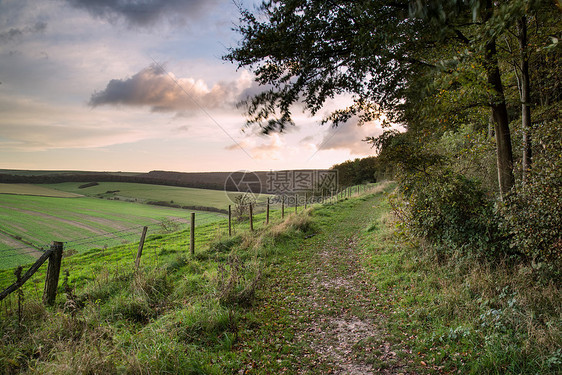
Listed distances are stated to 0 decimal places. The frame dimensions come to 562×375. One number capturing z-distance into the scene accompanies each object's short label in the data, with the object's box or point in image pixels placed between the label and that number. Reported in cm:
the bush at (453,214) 655
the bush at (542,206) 481
